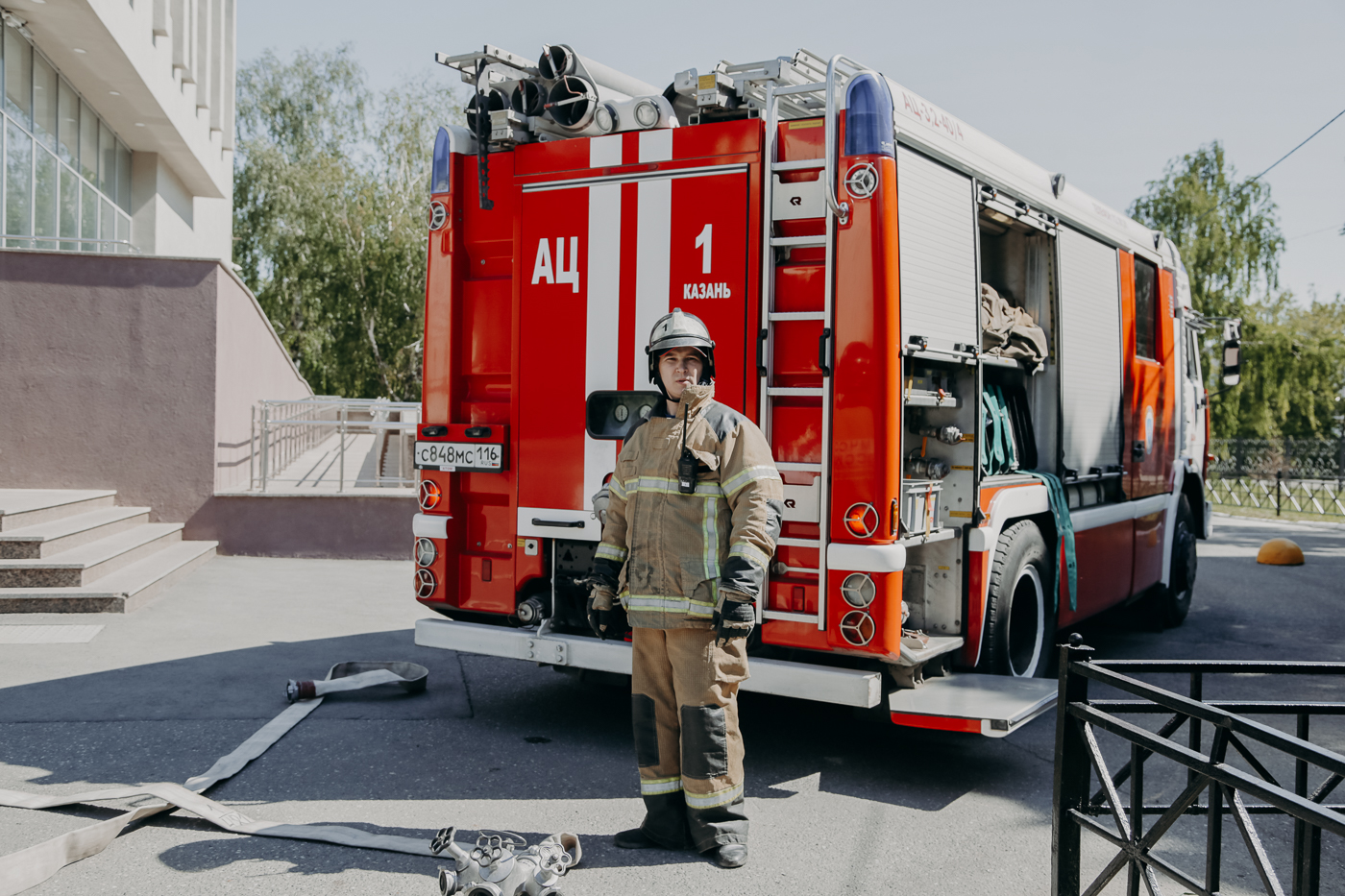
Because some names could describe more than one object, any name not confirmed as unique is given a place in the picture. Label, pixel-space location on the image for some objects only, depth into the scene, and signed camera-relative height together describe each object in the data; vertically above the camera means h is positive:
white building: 15.16 +5.38
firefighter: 4.25 -0.52
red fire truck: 4.89 +0.46
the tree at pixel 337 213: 31.38 +6.46
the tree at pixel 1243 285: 34.31 +5.32
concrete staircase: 8.89 -1.01
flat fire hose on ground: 3.82 -1.49
